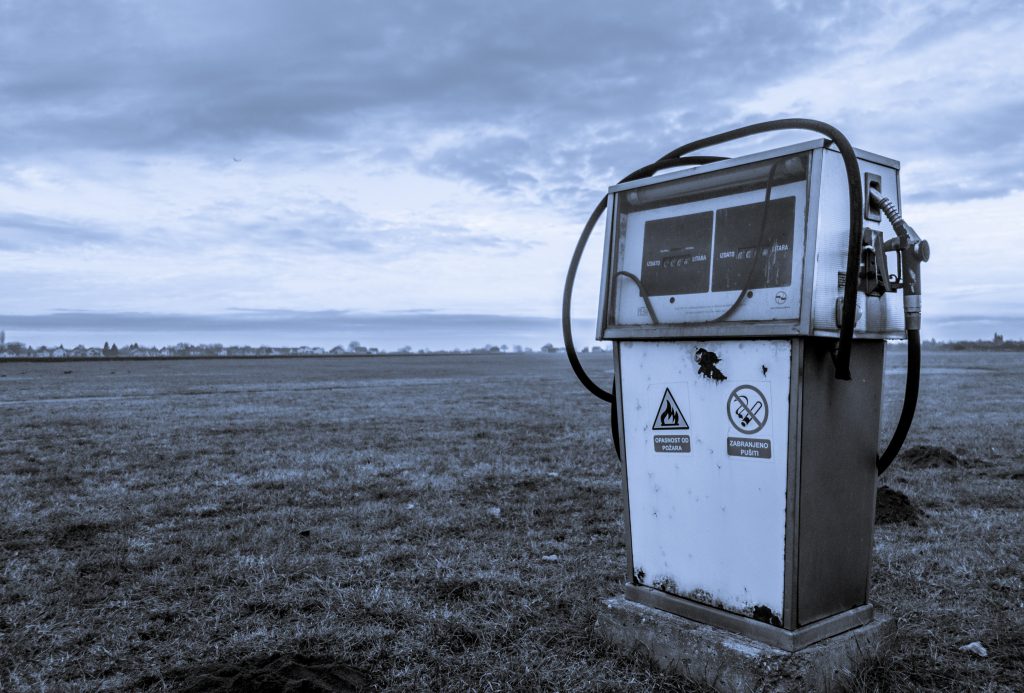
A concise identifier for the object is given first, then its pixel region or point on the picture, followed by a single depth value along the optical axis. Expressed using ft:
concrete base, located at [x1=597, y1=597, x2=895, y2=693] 10.52
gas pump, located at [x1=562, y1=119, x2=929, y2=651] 10.46
